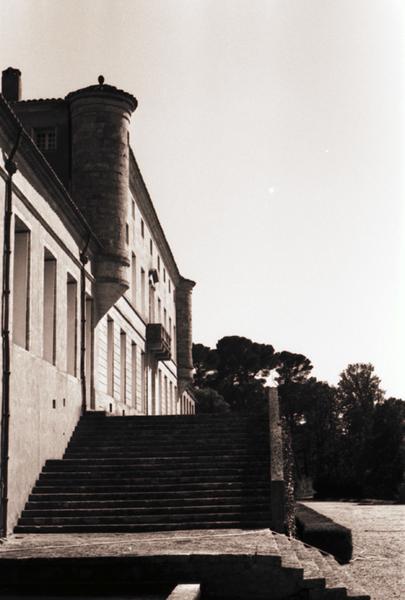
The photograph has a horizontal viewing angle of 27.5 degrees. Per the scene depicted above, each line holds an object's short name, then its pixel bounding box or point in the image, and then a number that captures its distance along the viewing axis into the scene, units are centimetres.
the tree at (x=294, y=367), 10706
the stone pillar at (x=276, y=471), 1611
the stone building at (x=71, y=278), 1716
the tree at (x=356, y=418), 5678
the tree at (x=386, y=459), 5475
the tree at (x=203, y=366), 9912
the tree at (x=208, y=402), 8275
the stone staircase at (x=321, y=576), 959
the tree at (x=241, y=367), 9756
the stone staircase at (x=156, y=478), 1645
